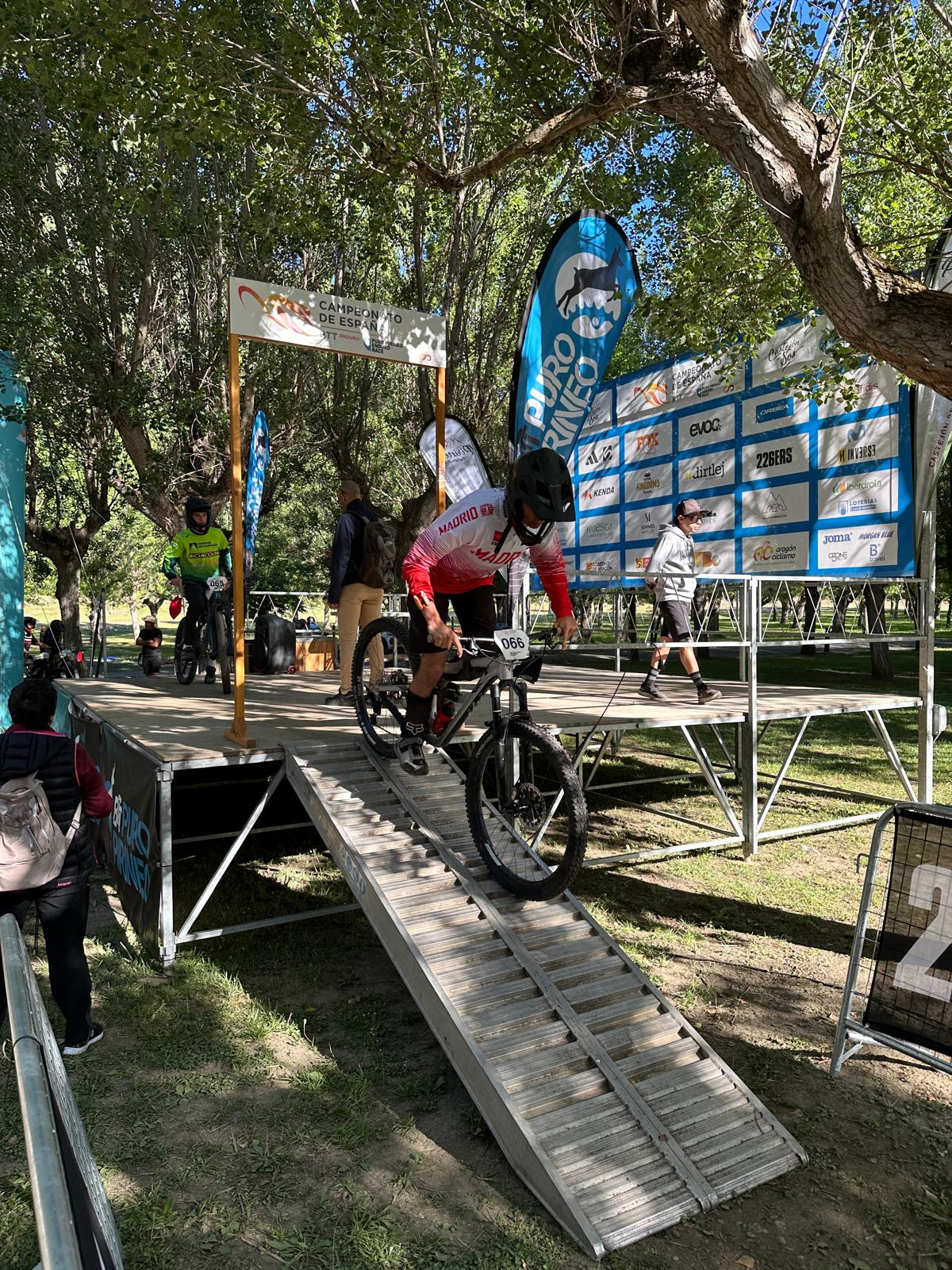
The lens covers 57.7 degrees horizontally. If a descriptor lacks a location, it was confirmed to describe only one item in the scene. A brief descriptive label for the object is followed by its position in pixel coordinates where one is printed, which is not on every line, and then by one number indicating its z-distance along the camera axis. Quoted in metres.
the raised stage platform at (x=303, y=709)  5.95
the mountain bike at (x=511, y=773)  4.20
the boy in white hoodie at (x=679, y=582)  7.96
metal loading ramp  3.14
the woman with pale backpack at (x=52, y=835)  3.81
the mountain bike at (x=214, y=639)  8.55
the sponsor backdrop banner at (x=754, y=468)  7.57
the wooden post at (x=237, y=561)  5.42
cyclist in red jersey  4.18
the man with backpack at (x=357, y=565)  6.86
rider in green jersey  8.56
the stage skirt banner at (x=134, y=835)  5.21
